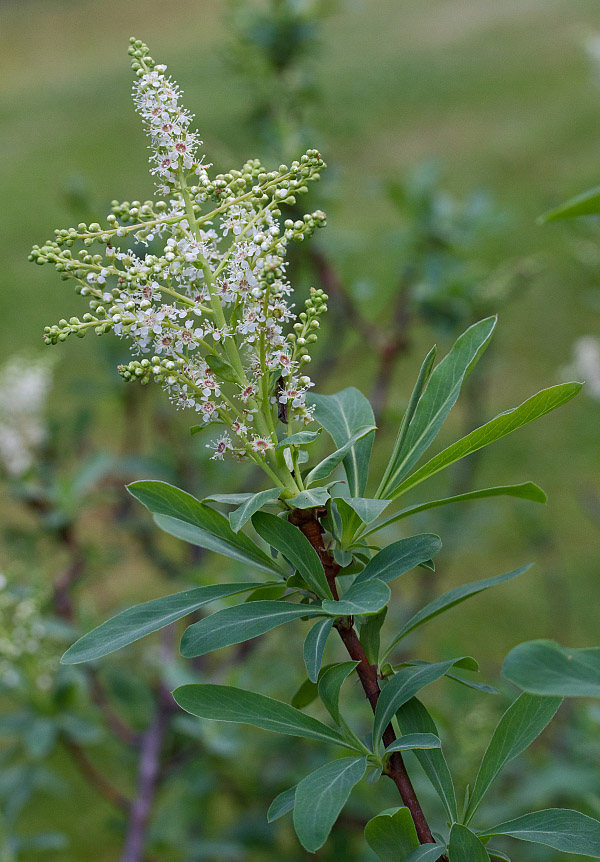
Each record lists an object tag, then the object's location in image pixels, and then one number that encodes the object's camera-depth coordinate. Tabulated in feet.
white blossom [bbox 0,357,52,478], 4.28
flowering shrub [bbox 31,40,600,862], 2.27
